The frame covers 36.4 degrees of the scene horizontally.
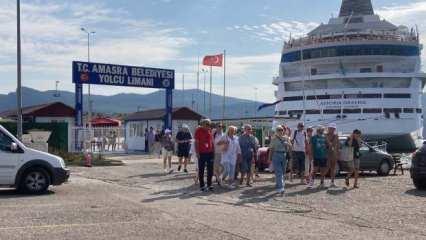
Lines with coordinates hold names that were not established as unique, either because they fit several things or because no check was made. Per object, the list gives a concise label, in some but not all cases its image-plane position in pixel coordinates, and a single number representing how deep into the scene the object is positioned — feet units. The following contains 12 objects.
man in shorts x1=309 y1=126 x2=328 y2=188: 53.26
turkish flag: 149.28
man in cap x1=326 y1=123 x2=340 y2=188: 53.11
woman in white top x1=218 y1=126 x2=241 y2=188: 53.11
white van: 46.14
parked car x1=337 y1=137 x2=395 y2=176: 69.15
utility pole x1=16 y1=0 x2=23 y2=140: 76.59
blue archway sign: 113.80
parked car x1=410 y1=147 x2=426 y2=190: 50.86
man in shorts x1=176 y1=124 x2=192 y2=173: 65.10
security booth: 128.67
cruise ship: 142.41
